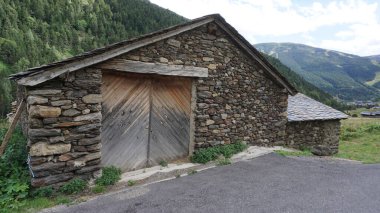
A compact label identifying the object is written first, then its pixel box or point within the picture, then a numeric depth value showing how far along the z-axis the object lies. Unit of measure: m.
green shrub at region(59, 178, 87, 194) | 5.09
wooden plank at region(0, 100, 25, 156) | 5.00
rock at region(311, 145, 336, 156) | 8.99
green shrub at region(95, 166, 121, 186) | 5.54
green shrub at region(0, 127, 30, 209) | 4.56
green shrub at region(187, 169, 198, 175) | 6.34
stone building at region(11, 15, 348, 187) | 4.97
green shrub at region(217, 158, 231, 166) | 7.04
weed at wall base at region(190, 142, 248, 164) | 7.25
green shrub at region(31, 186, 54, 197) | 4.84
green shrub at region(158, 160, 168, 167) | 6.93
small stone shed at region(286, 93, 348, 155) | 11.27
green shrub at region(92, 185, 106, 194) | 5.20
